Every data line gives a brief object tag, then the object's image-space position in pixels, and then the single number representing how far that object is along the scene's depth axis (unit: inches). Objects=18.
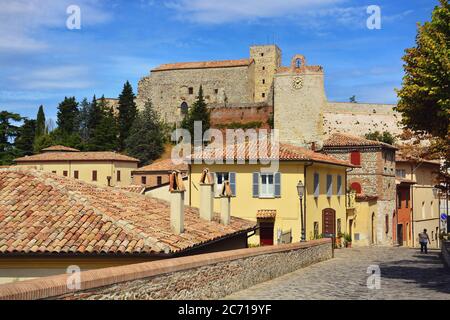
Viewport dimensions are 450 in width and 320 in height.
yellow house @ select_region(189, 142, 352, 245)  1245.1
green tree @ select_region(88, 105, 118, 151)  3031.5
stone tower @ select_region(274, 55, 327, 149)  2753.4
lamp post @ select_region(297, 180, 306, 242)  918.8
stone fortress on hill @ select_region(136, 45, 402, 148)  2773.1
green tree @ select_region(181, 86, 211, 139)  3075.8
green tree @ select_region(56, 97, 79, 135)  3454.7
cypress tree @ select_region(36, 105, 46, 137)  3398.1
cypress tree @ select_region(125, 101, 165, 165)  2967.5
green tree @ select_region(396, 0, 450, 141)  573.3
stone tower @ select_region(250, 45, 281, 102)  3607.3
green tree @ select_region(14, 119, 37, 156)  3051.2
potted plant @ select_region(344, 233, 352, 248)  1453.0
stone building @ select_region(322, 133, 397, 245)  1672.0
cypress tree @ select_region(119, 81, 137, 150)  3144.7
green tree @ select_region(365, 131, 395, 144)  2802.7
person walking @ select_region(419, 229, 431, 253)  1242.0
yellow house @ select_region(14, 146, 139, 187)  2566.4
